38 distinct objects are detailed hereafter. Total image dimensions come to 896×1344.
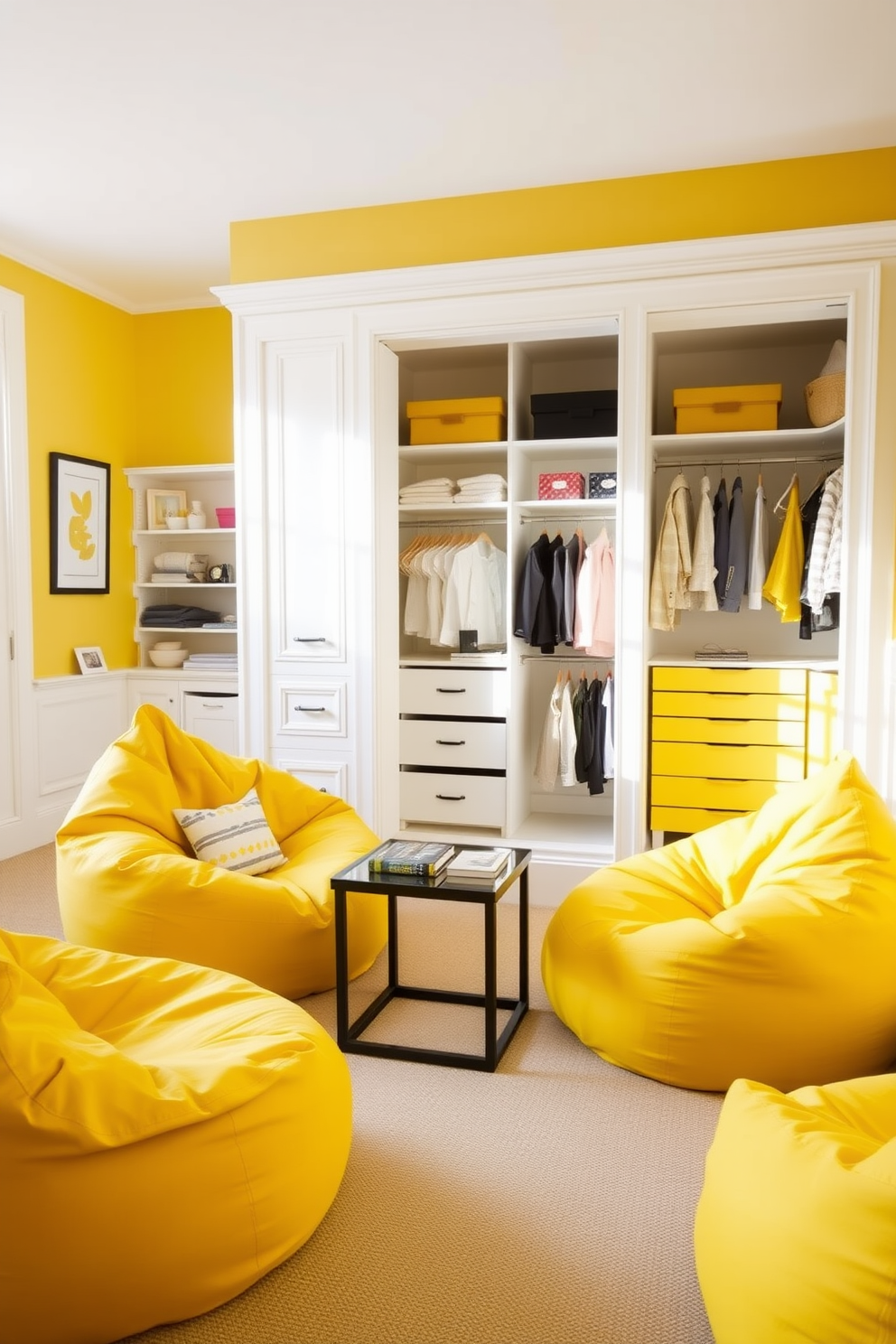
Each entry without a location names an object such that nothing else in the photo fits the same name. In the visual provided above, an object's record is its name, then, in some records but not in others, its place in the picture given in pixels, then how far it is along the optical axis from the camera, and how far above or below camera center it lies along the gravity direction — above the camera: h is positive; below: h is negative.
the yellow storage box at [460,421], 4.67 +0.89
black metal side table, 2.63 -0.94
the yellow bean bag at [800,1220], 1.43 -0.93
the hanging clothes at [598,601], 4.51 +0.05
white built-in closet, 3.86 +0.64
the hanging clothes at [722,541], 4.37 +0.31
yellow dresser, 4.15 -0.52
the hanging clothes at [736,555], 4.34 +0.25
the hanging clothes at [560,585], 4.58 +0.12
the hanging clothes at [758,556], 4.35 +0.24
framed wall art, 5.16 +0.45
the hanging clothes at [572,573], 4.58 +0.18
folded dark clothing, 5.64 -0.02
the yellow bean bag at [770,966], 2.45 -0.88
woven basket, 4.06 +0.87
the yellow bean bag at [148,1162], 1.63 -0.96
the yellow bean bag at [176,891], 2.97 -0.85
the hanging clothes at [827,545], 3.96 +0.27
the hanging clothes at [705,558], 4.33 +0.23
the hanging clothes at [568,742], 4.63 -0.59
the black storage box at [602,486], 4.59 +0.57
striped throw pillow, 3.36 -0.76
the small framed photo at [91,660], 5.37 -0.27
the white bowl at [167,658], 5.71 -0.26
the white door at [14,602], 4.80 +0.04
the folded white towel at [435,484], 4.76 +0.60
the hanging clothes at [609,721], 4.57 -0.49
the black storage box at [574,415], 4.65 +0.91
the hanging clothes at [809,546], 4.20 +0.28
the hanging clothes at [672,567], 4.28 +0.19
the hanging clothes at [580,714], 4.65 -0.47
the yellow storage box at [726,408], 4.31 +0.87
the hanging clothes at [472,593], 4.79 +0.09
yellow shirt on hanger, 4.25 +0.20
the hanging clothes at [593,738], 4.62 -0.57
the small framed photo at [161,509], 5.72 +0.58
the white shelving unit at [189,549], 5.77 +0.36
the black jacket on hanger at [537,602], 4.58 +0.05
